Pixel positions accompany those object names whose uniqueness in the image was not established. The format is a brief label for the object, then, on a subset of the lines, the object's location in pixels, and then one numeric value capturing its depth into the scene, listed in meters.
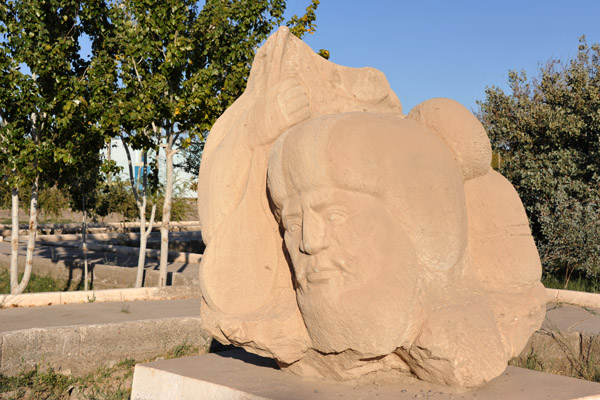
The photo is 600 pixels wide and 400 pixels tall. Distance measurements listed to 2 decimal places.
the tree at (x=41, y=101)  7.96
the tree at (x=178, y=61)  8.52
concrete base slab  3.67
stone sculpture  3.48
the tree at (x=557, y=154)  9.73
